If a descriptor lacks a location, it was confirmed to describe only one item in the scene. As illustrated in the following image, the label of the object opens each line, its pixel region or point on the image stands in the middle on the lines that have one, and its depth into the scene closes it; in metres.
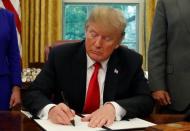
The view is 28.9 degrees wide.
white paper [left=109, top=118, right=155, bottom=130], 1.77
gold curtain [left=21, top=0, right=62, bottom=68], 5.46
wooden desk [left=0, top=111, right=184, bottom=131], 1.69
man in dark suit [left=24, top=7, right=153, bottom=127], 2.11
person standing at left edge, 2.72
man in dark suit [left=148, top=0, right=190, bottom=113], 2.59
